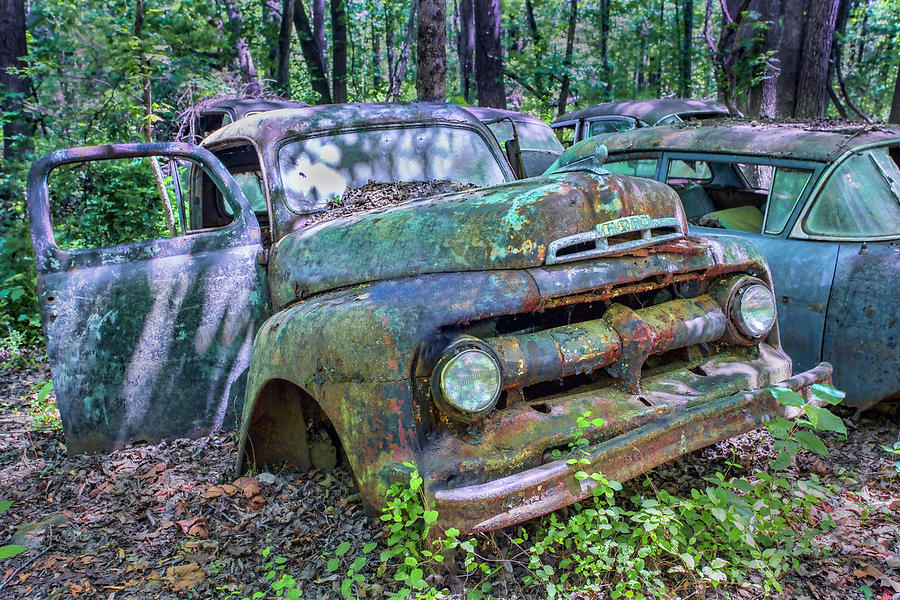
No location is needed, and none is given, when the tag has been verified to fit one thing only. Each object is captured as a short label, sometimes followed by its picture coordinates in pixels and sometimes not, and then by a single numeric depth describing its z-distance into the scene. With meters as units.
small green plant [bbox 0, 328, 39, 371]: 5.71
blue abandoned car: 3.81
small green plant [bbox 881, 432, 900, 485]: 3.02
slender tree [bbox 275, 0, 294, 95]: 15.15
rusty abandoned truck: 2.38
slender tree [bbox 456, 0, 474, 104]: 17.00
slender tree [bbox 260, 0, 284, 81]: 17.02
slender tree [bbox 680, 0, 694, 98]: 17.86
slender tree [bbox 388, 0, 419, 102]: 9.90
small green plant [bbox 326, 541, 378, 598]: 2.45
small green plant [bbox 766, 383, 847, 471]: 2.71
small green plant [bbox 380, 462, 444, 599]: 2.27
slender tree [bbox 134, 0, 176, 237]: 7.28
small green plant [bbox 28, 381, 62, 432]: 4.34
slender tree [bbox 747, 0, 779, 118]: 8.77
